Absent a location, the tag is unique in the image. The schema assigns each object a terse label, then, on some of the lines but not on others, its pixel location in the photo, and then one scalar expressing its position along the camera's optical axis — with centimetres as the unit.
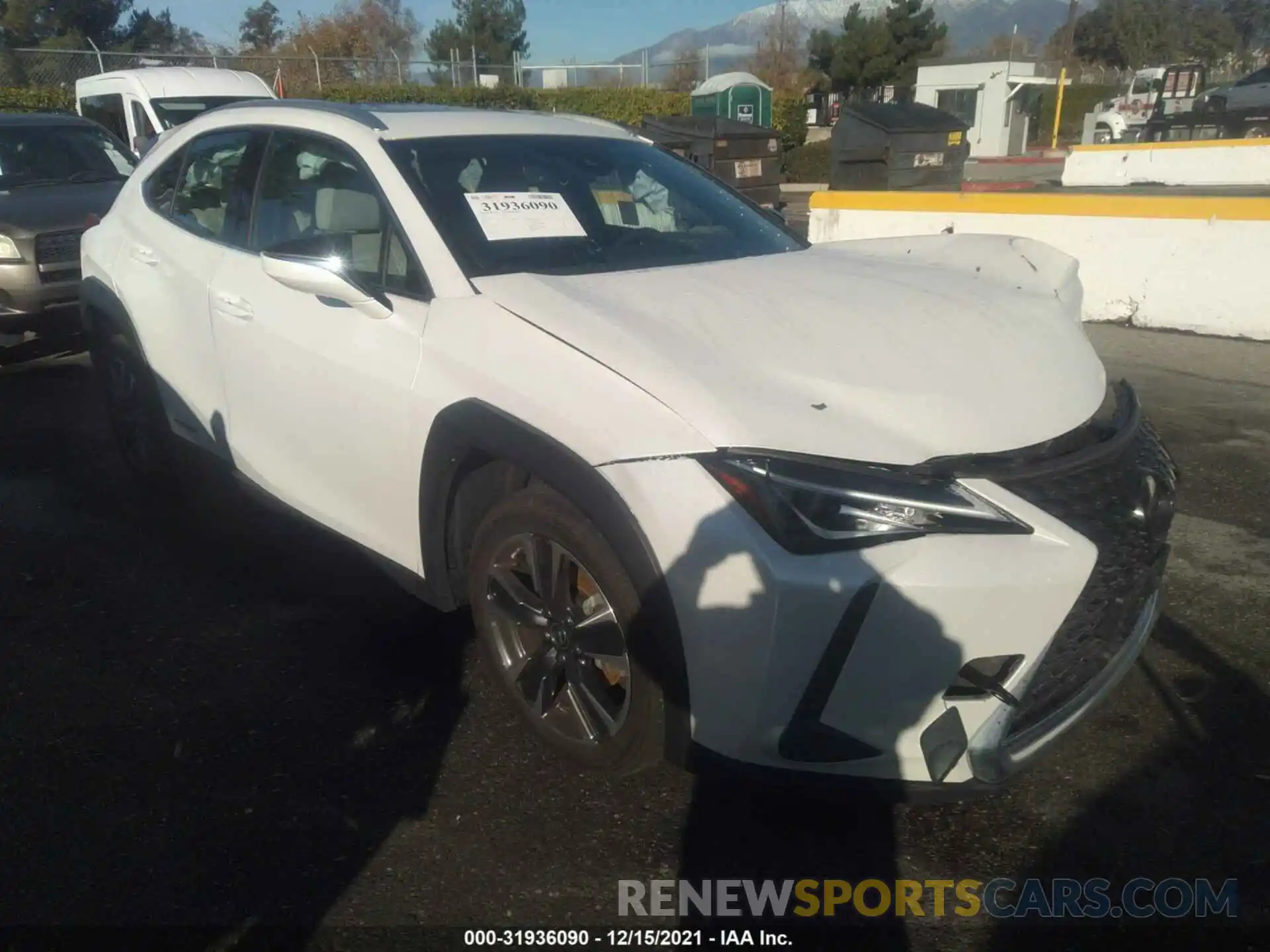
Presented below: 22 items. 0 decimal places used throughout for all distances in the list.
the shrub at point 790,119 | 2651
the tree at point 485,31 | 4891
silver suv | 695
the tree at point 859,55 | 4091
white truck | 3044
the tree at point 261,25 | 5325
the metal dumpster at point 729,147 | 1255
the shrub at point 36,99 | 1894
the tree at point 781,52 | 4618
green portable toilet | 2136
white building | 3309
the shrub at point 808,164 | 2503
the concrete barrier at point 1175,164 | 1783
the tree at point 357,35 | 4841
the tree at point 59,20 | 3372
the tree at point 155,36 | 3969
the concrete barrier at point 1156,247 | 732
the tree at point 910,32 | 4122
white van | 1395
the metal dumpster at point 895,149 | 1307
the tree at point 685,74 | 3338
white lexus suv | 218
